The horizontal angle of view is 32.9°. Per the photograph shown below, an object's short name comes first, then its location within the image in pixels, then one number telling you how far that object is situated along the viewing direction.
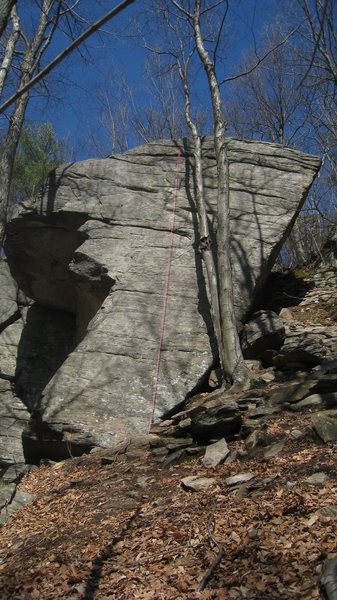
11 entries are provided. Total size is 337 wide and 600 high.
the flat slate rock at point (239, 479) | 4.36
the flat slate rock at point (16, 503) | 5.49
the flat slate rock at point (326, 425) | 4.74
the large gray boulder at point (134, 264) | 7.61
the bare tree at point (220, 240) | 7.55
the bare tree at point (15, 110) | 10.41
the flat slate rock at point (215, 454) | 5.04
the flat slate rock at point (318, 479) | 3.88
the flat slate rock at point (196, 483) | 4.52
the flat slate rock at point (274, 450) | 4.80
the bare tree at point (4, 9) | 3.93
